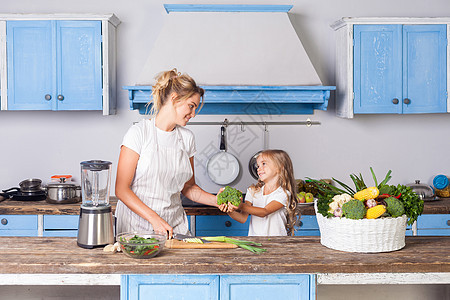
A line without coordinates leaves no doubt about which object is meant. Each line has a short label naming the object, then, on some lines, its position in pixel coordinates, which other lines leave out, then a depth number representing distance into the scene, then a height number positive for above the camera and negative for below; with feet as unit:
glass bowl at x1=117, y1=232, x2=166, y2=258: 6.92 -1.40
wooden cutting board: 7.63 -1.54
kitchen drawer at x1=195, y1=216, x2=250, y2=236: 12.69 -2.08
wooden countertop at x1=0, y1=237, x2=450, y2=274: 6.75 -1.60
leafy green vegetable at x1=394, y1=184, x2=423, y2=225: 7.49 -0.88
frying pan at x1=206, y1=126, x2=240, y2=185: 14.71 -0.77
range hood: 13.32 +2.22
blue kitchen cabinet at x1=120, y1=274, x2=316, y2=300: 6.89 -1.94
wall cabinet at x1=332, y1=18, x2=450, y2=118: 13.67 +2.00
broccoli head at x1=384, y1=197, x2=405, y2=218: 7.27 -0.93
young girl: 10.36 -1.15
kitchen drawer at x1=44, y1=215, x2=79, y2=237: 12.71 -2.07
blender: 7.60 -0.99
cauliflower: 7.40 -0.86
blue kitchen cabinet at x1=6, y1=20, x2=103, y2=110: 13.41 +1.97
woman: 9.05 -0.37
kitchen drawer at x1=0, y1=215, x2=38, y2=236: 12.70 -2.07
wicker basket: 7.22 -1.30
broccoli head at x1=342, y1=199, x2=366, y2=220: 7.15 -0.94
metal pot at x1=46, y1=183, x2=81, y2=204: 12.96 -1.31
